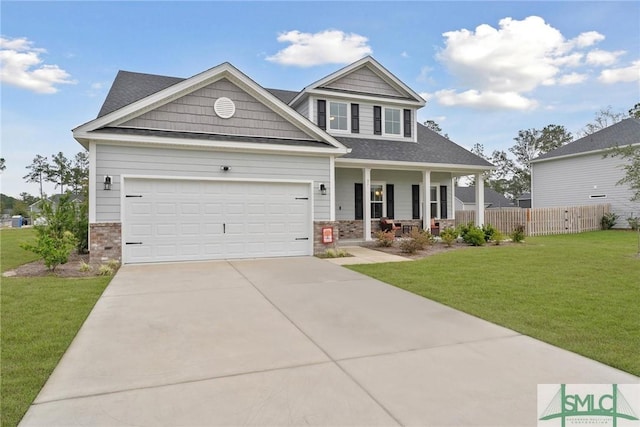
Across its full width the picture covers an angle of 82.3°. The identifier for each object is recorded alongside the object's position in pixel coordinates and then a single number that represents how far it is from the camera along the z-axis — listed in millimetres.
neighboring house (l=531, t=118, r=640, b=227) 21375
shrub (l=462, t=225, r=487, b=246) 14102
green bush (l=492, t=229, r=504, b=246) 14371
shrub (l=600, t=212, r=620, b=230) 21016
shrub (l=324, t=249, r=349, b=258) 11277
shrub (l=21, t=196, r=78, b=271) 8727
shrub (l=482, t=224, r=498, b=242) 14616
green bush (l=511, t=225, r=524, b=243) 14805
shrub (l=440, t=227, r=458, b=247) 13977
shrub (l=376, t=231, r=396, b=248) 13523
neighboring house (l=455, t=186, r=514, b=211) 41844
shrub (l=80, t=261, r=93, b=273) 8930
